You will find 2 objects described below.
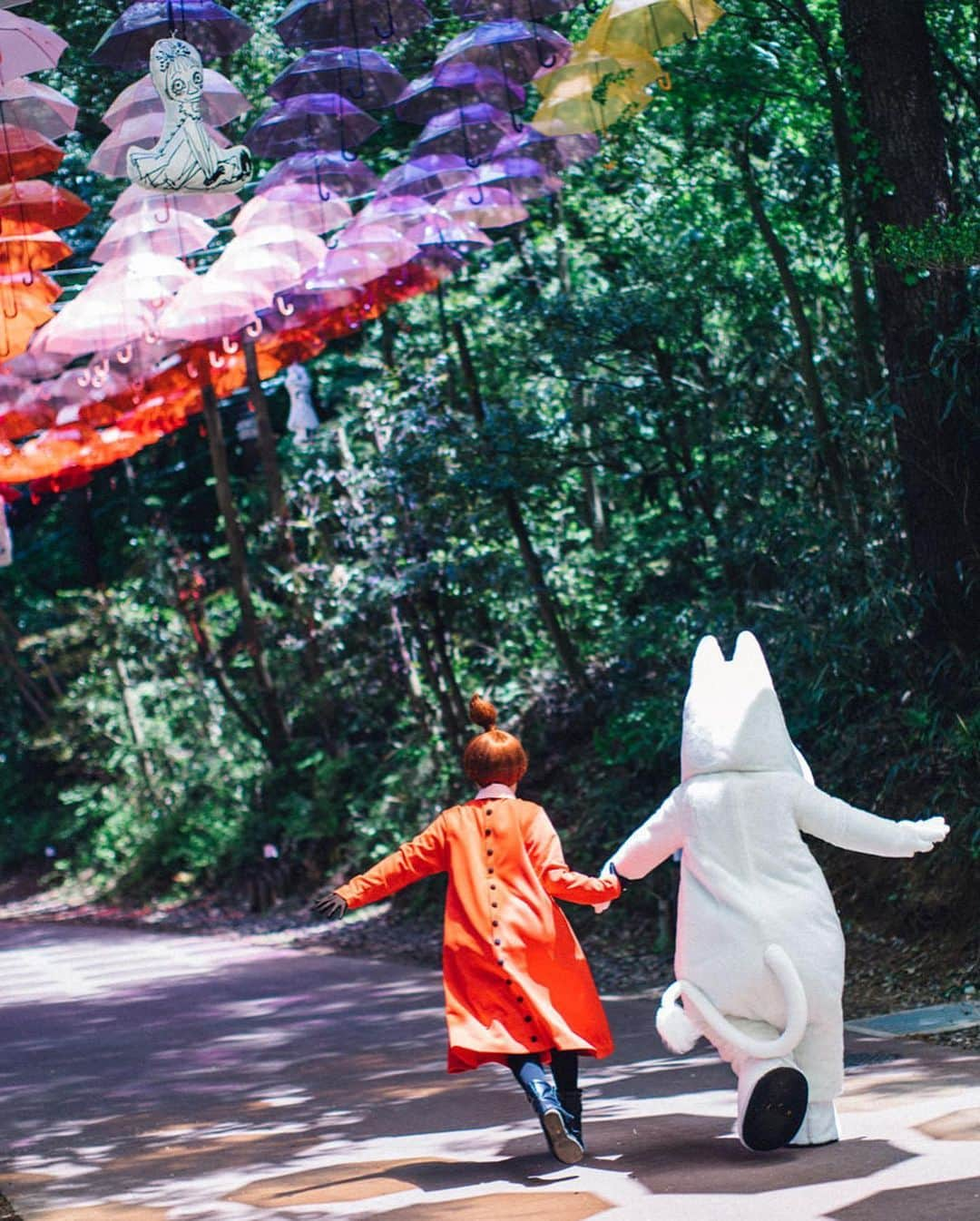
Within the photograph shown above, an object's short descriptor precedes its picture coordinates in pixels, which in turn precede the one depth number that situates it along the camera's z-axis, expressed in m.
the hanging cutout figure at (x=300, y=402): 16.89
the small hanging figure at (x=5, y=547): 16.80
